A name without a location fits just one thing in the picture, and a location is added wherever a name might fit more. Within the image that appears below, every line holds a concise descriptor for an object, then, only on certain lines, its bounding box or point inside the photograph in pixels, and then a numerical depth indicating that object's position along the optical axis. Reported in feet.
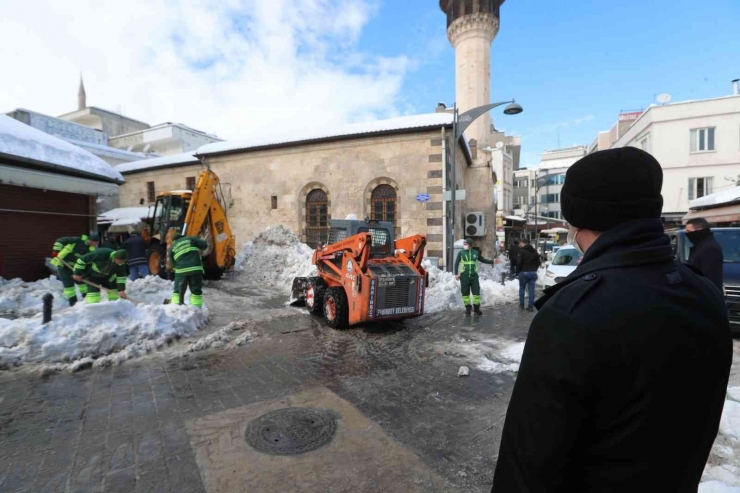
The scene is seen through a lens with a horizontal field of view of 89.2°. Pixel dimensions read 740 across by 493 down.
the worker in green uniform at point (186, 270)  25.89
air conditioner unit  58.39
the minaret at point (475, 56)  81.46
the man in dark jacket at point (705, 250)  15.46
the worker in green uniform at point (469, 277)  29.27
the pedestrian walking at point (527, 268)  30.99
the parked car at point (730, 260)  22.03
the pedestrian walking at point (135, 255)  37.76
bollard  18.61
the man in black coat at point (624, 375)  3.38
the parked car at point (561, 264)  35.02
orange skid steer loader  23.63
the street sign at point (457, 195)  37.91
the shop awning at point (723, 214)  52.62
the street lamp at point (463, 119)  35.55
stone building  48.34
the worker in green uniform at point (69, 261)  26.81
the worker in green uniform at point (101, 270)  24.81
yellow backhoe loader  40.65
